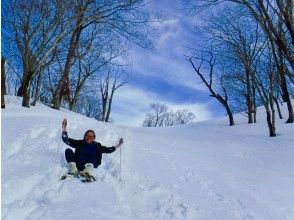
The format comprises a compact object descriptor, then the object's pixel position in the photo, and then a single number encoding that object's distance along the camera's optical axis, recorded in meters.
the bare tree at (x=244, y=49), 11.99
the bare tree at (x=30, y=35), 9.18
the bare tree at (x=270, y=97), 10.62
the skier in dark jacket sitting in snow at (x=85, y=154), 4.61
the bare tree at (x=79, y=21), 9.99
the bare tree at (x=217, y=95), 15.66
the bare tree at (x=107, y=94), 21.27
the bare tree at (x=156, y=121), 43.12
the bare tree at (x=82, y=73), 16.76
